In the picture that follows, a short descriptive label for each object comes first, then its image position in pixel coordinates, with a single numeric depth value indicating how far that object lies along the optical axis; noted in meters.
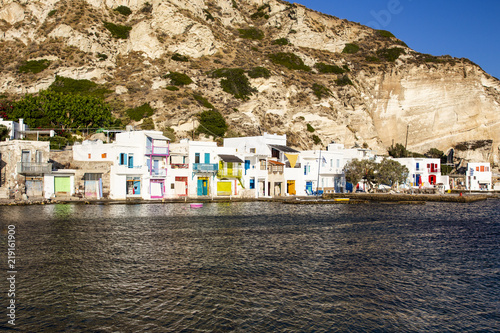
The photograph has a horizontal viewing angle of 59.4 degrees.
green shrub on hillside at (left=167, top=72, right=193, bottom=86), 77.12
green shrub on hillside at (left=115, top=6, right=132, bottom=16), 97.49
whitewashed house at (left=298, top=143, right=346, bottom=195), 55.84
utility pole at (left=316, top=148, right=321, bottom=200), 54.53
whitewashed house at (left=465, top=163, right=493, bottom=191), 75.94
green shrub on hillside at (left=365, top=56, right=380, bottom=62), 104.89
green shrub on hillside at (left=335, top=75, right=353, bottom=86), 93.35
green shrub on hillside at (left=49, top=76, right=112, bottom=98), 71.15
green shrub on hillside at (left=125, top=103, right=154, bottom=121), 65.62
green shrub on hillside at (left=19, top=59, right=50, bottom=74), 75.81
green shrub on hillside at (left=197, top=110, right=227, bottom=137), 65.38
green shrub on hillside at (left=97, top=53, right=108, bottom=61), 81.88
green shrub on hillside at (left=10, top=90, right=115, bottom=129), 56.81
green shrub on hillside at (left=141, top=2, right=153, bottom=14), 95.51
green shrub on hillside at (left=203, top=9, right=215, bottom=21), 103.68
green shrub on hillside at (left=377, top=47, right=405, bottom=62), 102.54
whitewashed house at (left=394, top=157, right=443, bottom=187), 70.50
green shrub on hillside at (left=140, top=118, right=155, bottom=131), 62.77
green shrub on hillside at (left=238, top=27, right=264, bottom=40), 111.88
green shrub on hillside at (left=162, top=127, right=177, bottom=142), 59.00
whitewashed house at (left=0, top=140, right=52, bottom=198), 39.38
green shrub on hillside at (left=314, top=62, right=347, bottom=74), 98.90
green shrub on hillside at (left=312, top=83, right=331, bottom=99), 85.77
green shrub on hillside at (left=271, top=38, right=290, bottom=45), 110.11
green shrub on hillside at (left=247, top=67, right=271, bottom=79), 84.07
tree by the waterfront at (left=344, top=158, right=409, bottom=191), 55.09
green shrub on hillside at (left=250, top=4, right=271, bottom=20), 124.78
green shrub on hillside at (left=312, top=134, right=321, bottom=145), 75.26
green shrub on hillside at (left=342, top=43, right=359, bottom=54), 111.94
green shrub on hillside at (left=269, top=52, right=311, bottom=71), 98.28
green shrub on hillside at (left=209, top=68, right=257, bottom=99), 79.81
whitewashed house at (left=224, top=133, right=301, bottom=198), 50.09
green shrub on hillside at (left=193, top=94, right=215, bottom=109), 72.96
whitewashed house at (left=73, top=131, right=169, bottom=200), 42.19
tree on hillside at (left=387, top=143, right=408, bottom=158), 83.78
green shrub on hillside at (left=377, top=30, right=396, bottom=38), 121.38
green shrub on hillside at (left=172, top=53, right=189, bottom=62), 85.31
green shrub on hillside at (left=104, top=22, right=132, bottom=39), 88.69
